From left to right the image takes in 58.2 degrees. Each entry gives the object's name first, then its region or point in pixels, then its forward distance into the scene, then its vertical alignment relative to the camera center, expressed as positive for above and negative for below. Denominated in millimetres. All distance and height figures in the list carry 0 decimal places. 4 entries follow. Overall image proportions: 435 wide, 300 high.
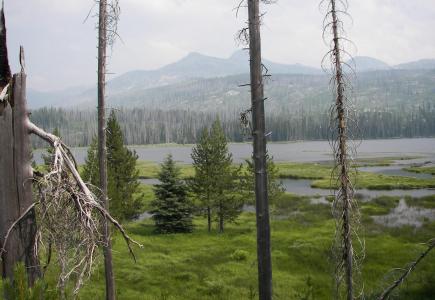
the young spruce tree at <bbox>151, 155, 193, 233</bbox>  40250 -6428
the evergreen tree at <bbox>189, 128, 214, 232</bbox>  40844 -3234
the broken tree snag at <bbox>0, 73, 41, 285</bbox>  4926 -528
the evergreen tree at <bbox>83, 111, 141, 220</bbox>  36031 -2866
